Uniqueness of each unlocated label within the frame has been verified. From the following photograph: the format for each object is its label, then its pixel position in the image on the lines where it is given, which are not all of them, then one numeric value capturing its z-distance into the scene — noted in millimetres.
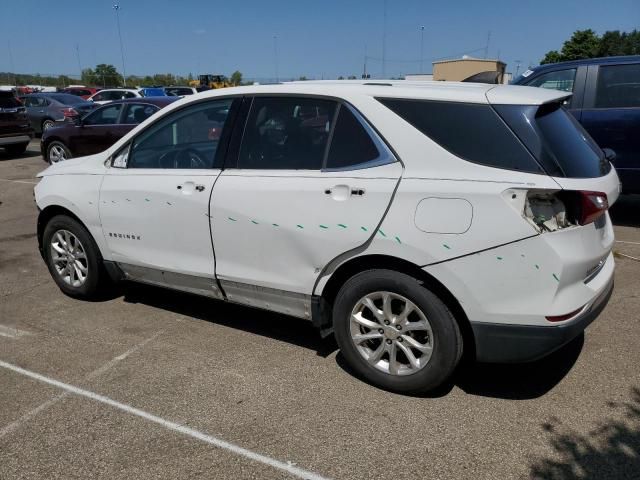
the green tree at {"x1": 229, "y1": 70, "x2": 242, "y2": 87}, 82569
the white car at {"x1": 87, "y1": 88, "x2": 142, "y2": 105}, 22109
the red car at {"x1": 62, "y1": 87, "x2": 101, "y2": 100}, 30825
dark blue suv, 6449
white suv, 2746
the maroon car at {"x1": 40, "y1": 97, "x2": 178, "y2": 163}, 10773
